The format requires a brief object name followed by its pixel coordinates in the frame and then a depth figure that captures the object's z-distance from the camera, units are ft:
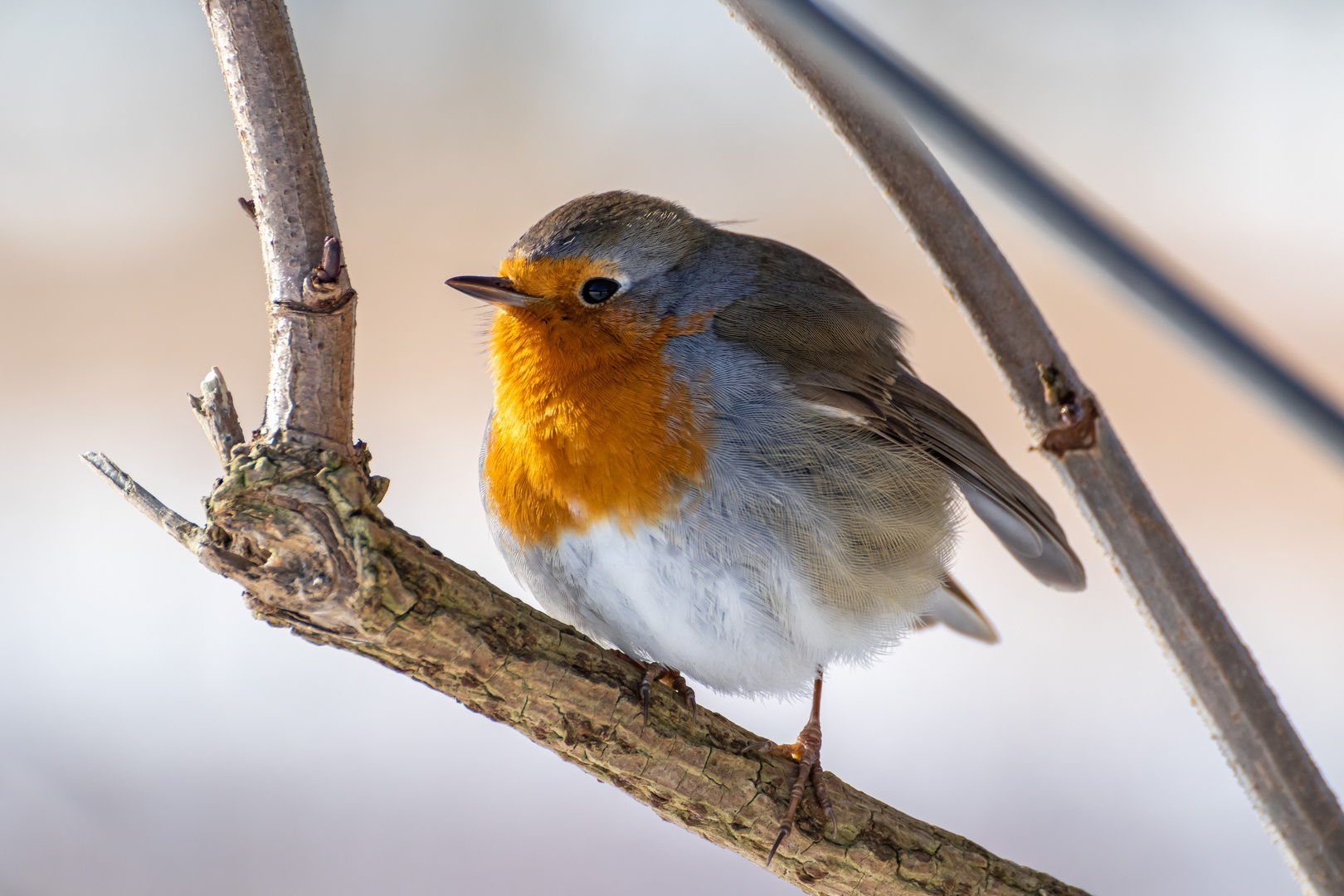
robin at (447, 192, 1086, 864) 13.20
